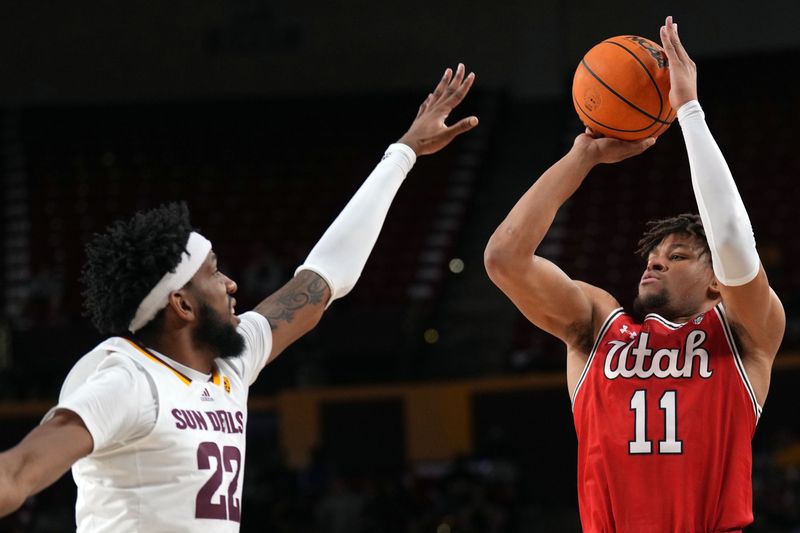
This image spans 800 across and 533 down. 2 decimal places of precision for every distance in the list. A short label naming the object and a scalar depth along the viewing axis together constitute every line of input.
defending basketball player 5.08
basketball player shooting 6.52
